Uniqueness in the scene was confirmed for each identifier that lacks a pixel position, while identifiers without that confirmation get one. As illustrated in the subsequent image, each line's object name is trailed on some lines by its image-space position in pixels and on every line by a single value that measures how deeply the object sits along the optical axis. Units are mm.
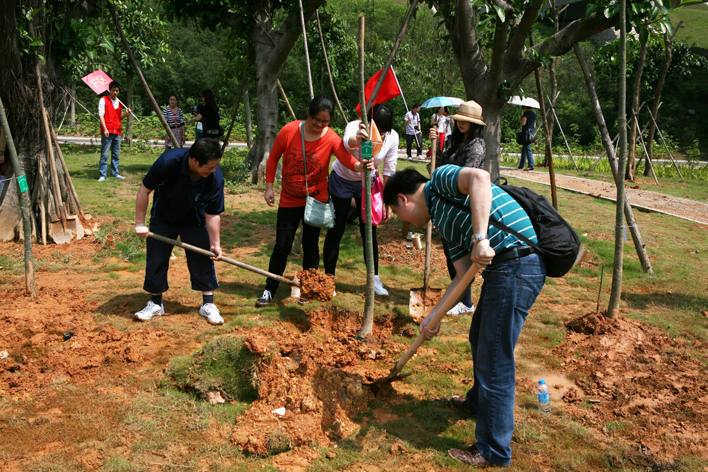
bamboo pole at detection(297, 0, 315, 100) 5991
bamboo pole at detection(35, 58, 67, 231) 6125
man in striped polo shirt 2729
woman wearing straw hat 4477
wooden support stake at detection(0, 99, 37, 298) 4657
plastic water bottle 3375
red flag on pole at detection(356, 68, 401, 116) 5398
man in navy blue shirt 4098
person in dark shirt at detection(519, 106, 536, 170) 14531
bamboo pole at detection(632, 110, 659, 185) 12512
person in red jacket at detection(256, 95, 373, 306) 4680
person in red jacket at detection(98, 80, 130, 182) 10273
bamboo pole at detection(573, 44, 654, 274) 5727
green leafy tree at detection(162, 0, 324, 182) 9141
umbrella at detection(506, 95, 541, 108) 16853
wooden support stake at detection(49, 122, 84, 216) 6498
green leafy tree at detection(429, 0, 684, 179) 5387
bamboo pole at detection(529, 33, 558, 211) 6375
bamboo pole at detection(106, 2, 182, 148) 5016
